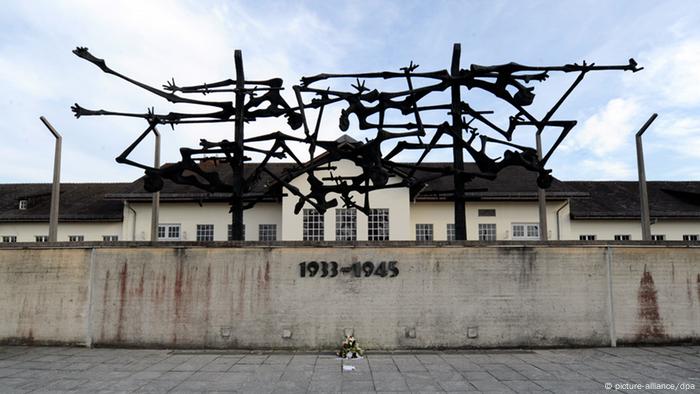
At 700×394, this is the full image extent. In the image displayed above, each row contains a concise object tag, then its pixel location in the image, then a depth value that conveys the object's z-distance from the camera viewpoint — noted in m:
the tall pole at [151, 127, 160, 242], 19.03
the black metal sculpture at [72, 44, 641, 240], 11.45
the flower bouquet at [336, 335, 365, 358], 10.39
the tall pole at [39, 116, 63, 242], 16.42
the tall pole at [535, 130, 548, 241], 18.11
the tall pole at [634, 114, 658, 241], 16.92
